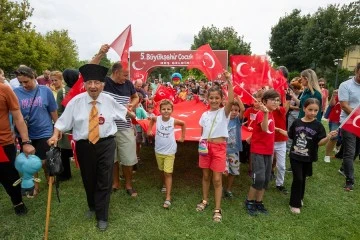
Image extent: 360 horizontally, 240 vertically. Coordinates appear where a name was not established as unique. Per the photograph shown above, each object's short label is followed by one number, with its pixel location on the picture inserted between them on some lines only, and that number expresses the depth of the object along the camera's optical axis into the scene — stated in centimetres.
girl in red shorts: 361
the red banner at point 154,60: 1184
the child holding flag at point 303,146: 369
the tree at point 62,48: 4100
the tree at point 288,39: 3306
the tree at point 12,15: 2267
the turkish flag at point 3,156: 326
